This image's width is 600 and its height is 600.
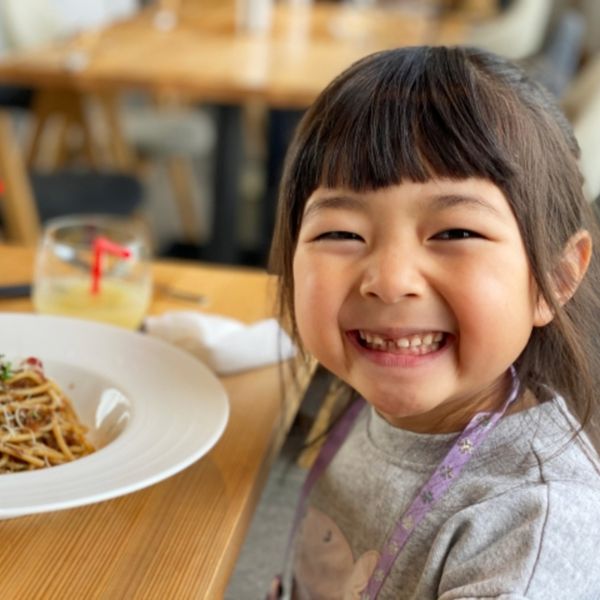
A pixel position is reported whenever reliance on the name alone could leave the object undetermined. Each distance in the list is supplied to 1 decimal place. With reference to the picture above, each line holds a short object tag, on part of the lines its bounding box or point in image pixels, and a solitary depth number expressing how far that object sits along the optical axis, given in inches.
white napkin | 40.7
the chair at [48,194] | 105.9
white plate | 29.0
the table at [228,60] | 109.6
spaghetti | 32.5
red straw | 46.0
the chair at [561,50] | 145.7
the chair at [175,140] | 149.1
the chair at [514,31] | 171.0
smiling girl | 29.1
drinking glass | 45.1
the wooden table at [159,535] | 27.4
